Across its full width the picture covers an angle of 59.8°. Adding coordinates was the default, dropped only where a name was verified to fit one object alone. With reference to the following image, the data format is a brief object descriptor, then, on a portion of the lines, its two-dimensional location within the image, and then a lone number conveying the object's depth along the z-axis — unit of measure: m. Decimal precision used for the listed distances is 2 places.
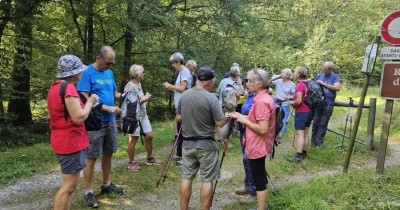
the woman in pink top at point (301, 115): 6.84
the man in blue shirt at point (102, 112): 4.49
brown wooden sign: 4.80
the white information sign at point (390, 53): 4.78
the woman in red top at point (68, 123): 3.47
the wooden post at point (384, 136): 5.02
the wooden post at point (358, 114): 5.06
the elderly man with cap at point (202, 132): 3.92
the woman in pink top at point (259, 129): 3.92
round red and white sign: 4.68
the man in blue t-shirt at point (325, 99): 7.92
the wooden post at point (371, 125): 8.09
